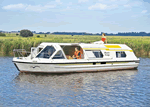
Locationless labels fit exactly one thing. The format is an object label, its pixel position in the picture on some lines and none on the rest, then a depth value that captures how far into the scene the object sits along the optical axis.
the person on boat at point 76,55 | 26.44
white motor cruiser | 24.03
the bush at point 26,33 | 110.66
